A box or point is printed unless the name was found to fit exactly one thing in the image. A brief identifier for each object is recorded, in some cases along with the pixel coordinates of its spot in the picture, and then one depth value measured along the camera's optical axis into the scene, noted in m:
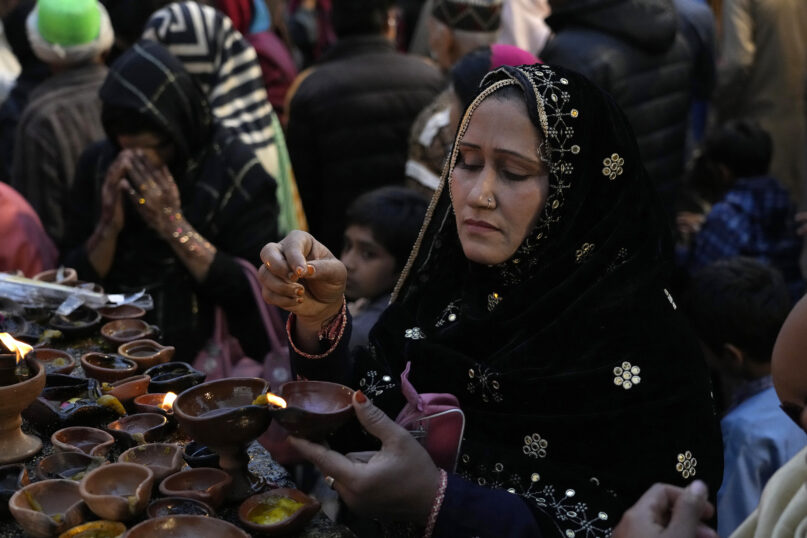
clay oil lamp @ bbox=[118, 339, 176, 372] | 2.32
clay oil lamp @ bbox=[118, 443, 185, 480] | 1.88
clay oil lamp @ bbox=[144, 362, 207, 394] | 2.19
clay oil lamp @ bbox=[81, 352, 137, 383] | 2.26
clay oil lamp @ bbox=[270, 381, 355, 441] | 1.77
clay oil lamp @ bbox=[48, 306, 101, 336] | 2.56
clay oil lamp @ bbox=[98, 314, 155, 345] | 2.50
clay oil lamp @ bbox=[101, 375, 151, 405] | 2.15
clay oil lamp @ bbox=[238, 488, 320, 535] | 1.70
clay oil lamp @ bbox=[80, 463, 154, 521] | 1.67
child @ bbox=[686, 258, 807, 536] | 2.76
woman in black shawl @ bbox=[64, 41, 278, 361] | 3.34
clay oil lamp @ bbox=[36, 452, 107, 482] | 1.86
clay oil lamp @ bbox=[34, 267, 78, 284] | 2.86
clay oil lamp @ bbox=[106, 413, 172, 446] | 1.97
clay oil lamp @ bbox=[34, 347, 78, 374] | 2.30
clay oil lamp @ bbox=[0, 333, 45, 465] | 1.87
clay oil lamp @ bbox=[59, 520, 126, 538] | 1.65
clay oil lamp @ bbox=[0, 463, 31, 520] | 1.73
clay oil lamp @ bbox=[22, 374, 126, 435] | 2.06
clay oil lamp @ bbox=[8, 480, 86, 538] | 1.63
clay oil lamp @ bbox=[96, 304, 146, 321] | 2.68
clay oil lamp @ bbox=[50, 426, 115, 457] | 1.95
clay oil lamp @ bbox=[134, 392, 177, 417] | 2.09
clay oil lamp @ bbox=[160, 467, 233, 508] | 1.74
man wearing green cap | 4.24
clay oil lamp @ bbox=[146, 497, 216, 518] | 1.70
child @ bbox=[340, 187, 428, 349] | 3.25
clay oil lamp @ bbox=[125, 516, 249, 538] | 1.62
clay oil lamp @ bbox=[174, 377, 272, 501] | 1.74
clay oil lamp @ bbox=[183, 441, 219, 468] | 1.89
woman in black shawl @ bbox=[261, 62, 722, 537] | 1.93
